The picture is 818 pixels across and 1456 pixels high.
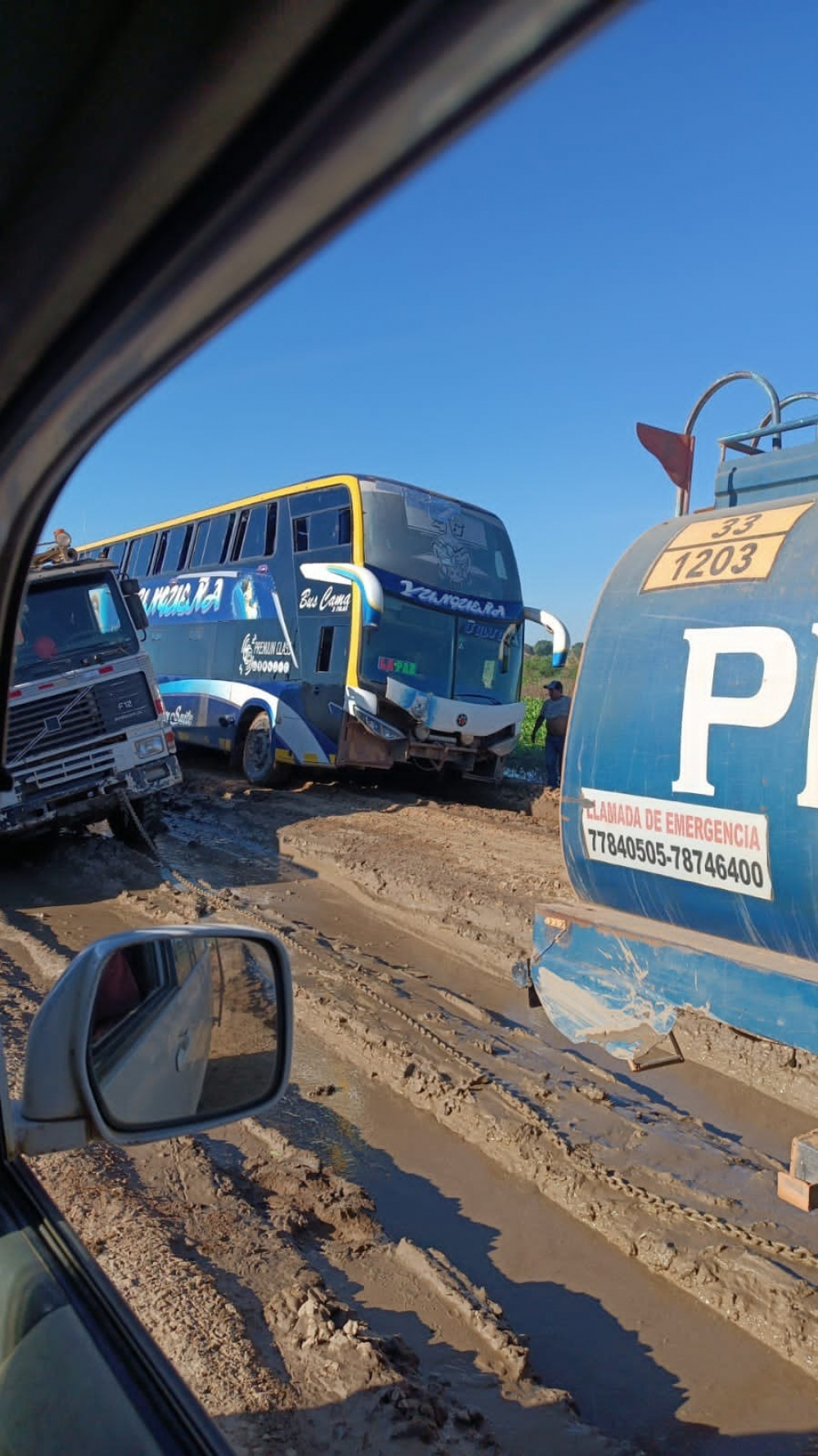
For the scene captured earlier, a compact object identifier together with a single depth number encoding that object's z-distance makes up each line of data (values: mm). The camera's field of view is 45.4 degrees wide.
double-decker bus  12031
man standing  14531
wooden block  3400
